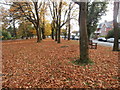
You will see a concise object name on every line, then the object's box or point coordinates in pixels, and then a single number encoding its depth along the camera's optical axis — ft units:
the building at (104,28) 141.88
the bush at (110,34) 96.61
